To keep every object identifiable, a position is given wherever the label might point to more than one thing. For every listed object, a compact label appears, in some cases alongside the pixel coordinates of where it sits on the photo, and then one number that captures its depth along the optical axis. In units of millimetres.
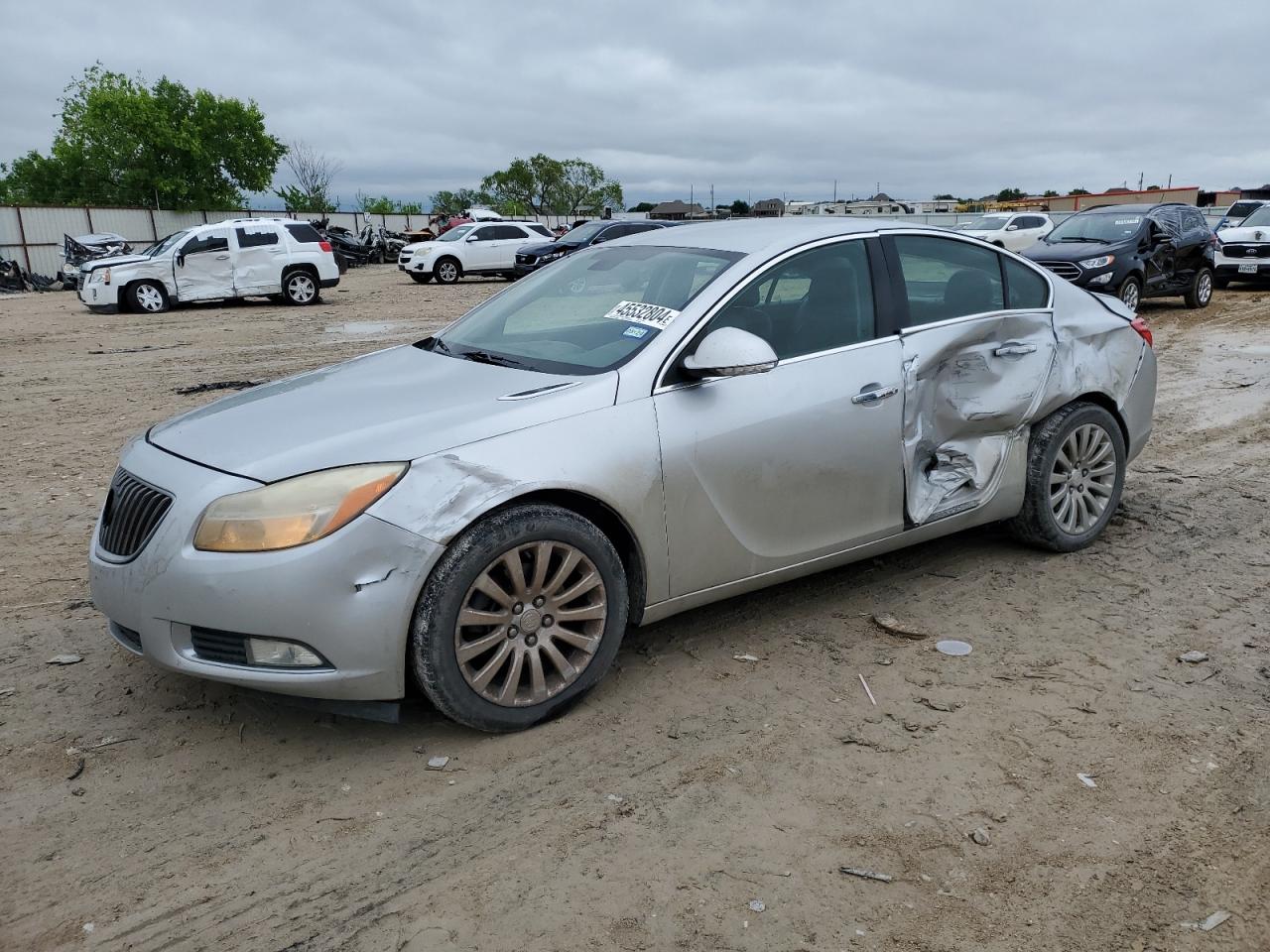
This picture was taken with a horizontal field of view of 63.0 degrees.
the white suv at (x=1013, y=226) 25422
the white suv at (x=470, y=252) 27875
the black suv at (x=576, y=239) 23531
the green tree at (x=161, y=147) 58438
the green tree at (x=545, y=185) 86375
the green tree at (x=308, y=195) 71312
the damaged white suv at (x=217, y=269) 19406
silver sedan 3178
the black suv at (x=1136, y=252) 15242
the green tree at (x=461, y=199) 88438
